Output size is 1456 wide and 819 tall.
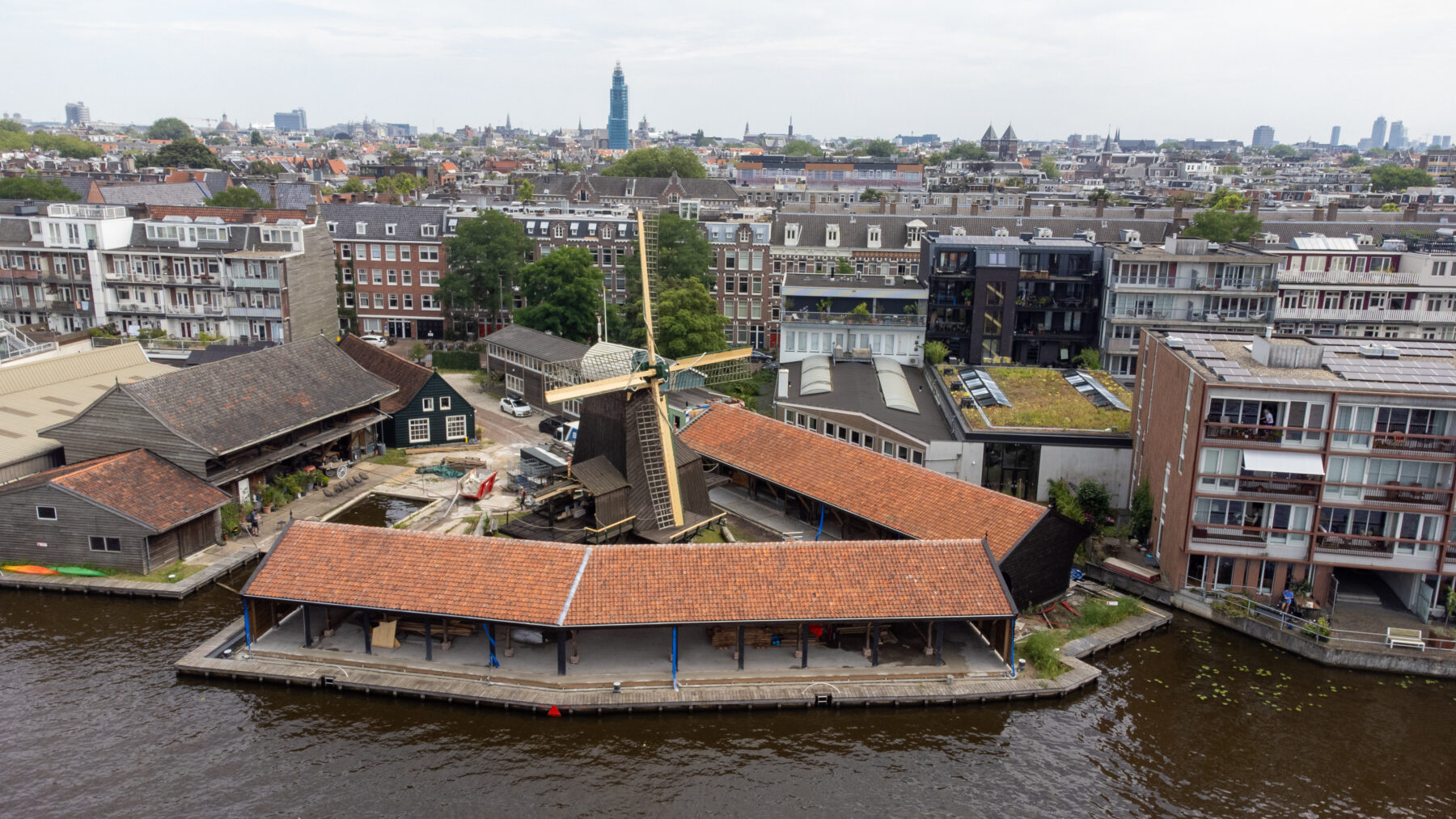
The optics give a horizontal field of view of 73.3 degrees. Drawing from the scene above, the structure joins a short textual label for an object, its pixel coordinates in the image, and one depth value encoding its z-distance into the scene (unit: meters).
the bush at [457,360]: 78.06
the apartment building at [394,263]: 84.88
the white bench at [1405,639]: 35.44
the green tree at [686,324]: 67.00
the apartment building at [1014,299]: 67.75
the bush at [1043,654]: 34.19
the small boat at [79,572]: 39.81
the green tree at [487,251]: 79.00
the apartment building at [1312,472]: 37.09
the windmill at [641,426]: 39.75
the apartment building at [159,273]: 73.31
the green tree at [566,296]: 72.44
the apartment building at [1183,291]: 65.06
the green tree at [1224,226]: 79.19
